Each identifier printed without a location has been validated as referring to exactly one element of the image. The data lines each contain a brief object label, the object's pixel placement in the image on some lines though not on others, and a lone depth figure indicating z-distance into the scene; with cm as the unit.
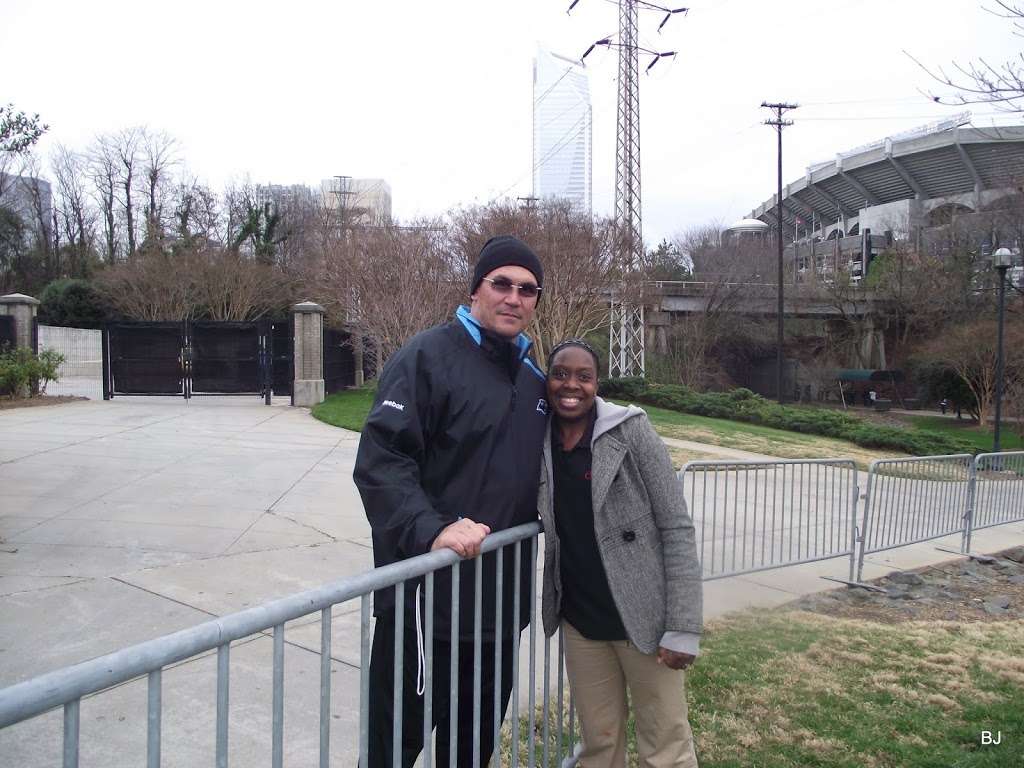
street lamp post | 1884
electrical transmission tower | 2714
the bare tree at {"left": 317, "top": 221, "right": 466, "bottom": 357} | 2166
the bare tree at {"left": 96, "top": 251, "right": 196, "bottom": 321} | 3120
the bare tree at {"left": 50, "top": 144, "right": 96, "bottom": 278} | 4688
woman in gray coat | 262
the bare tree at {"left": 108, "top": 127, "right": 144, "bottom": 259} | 4612
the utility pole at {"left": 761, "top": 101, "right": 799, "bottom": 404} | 3375
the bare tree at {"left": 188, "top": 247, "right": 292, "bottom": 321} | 3175
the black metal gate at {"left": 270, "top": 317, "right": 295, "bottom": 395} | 1991
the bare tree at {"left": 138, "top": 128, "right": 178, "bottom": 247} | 4569
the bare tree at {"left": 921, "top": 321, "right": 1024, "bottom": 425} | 2858
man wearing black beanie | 239
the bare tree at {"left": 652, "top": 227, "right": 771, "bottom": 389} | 4009
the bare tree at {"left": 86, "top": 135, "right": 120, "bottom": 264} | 4603
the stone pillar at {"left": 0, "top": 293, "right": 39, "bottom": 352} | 1864
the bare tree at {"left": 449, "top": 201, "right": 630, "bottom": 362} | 2369
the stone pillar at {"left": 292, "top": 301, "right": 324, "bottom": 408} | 1945
